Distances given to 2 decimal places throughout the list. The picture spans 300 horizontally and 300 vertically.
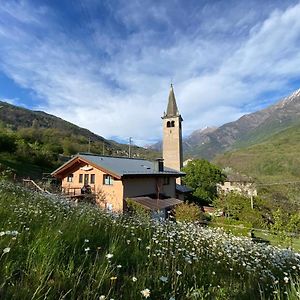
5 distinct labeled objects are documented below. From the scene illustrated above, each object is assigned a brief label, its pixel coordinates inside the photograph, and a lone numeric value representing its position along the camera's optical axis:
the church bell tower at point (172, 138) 44.91
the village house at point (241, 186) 39.53
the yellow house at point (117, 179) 22.25
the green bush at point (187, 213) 15.19
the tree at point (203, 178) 40.44
